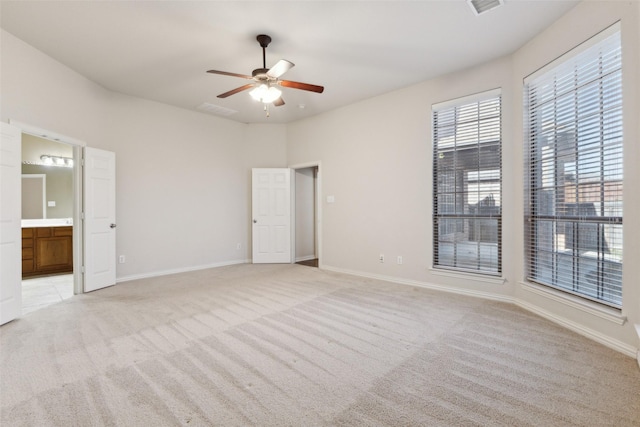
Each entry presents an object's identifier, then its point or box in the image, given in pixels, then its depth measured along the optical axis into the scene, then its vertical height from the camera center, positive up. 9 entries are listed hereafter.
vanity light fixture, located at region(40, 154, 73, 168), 5.66 +1.03
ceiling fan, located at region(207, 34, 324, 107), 2.92 +1.39
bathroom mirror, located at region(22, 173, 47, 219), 5.54 +0.34
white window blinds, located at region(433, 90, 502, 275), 3.73 +0.38
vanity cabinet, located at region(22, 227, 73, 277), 4.92 -0.62
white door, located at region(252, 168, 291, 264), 6.20 +0.07
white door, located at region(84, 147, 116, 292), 4.10 -0.06
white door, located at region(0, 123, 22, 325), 2.95 -0.10
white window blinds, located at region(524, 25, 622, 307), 2.48 +0.38
